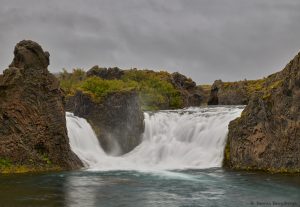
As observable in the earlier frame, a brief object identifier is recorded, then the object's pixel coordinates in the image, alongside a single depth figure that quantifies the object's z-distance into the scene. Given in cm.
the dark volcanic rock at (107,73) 9169
